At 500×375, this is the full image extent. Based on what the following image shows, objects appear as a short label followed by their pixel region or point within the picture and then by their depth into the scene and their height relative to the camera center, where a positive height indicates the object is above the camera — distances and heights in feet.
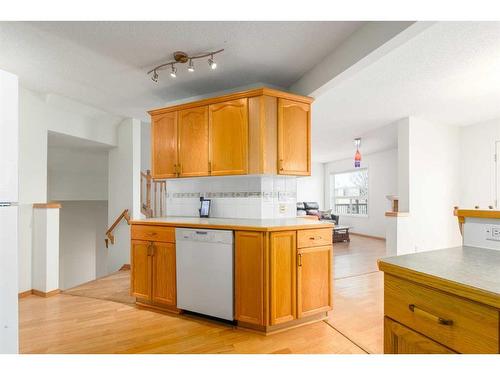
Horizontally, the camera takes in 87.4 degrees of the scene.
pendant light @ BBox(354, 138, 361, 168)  16.80 +3.34
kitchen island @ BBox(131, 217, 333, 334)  6.81 -2.23
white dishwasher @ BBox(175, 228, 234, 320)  7.22 -2.34
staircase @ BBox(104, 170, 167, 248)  16.44 -0.43
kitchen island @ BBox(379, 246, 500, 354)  2.31 -1.13
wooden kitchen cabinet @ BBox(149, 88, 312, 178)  8.35 +1.87
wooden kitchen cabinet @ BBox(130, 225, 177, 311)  8.14 -2.48
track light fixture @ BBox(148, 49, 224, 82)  7.64 +3.95
